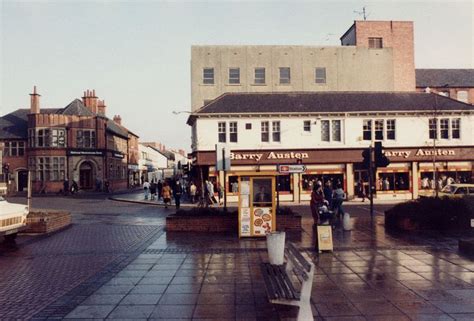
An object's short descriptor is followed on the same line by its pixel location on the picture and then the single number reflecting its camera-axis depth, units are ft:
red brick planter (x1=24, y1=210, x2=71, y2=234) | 55.93
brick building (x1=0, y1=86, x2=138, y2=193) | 167.84
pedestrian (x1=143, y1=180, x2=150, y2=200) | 126.47
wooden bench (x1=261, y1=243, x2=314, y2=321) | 20.18
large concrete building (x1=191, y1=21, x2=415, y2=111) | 155.84
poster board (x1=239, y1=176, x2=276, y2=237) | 48.32
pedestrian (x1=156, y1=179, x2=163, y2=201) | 123.95
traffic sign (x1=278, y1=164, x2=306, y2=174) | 83.10
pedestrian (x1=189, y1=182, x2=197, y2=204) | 115.20
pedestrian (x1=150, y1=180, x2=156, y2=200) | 119.78
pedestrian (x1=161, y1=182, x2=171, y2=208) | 94.86
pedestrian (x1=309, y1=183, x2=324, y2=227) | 55.62
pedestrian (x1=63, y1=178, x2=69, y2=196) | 157.13
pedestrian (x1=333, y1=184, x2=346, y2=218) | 66.23
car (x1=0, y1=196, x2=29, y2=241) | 44.04
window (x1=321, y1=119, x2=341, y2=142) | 118.21
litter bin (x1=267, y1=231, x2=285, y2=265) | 30.12
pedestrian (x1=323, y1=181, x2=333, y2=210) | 71.58
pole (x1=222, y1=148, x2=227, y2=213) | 54.23
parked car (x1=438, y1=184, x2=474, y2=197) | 83.05
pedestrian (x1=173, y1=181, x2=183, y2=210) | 89.15
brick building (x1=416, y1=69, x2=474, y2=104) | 191.11
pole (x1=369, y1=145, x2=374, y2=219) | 56.03
